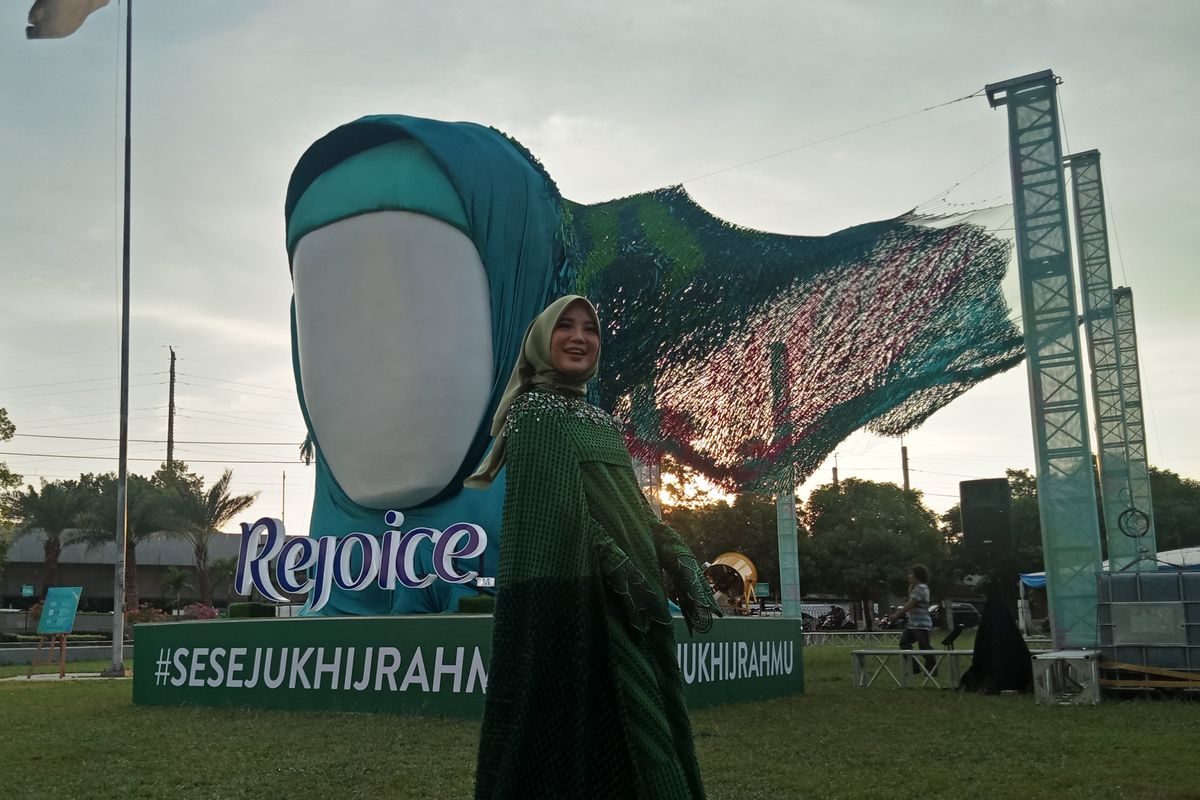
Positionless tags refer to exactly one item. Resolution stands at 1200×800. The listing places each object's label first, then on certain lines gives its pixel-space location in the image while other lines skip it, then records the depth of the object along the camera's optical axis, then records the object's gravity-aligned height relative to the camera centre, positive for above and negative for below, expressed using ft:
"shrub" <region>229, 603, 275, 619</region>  37.27 -1.44
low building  134.51 +0.37
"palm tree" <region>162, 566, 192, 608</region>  135.03 -1.35
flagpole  57.57 +9.28
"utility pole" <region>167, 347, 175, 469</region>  140.25 +20.41
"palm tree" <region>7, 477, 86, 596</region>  113.39 +6.93
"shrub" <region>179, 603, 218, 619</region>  81.06 -3.23
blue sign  53.26 -1.89
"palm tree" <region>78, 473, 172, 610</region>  108.88 +5.56
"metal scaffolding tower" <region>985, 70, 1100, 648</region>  38.04 +6.85
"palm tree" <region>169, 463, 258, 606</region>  110.93 +5.98
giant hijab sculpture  36.65 +10.38
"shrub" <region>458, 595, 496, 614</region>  31.71 -1.20
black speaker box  42.27 +1.49
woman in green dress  8.60 -0.64
